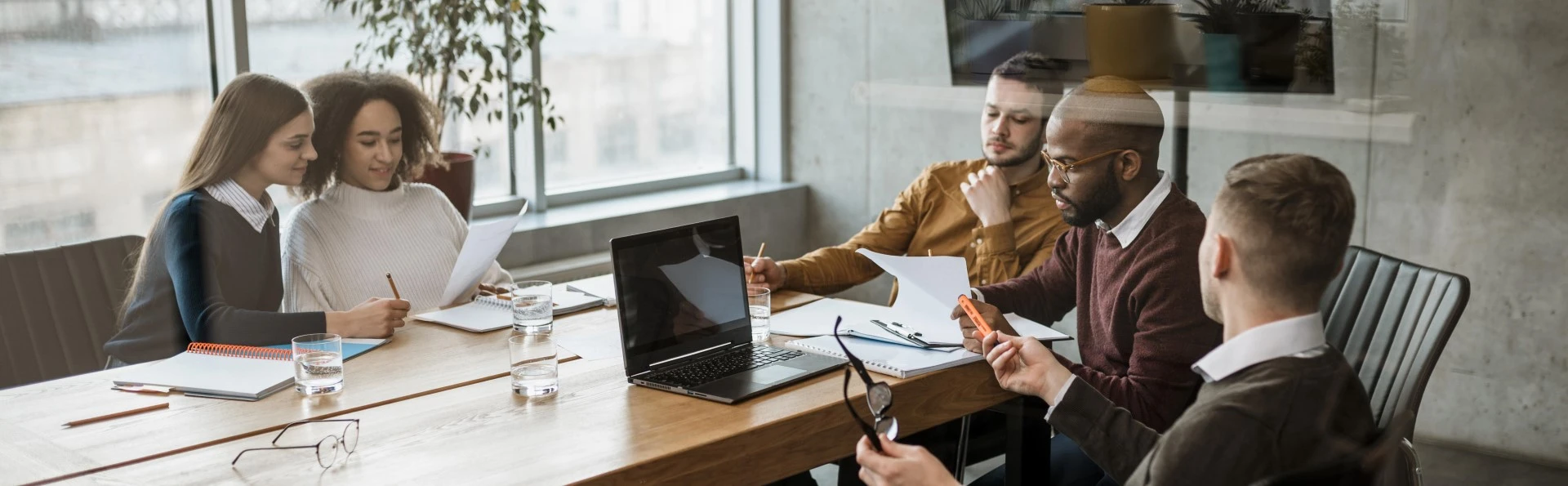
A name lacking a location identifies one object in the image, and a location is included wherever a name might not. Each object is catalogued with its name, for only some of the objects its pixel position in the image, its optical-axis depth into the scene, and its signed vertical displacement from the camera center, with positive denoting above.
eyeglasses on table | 1.62 -0.48
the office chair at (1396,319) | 1.76 -0.38
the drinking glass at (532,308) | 2.26 -0.42
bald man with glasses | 1.94 -0.32
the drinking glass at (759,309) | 2.29 -0.43
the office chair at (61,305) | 2.66 -0.48
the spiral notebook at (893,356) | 2.02 -0.47
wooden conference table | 1.60 -0.48
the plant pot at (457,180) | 3.65 -0.32
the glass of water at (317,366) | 1.93 -0.44
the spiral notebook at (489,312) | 2.38 -0.46
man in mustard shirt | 2.78 -0.34
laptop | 1.99 -0.41
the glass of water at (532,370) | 1.91 -0.44
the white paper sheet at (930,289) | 2.26 -0.41
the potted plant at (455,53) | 3.64 +0.04
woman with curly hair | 2.76 -0.32
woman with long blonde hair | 2.32 -0.34
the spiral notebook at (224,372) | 1.93 -0.46
